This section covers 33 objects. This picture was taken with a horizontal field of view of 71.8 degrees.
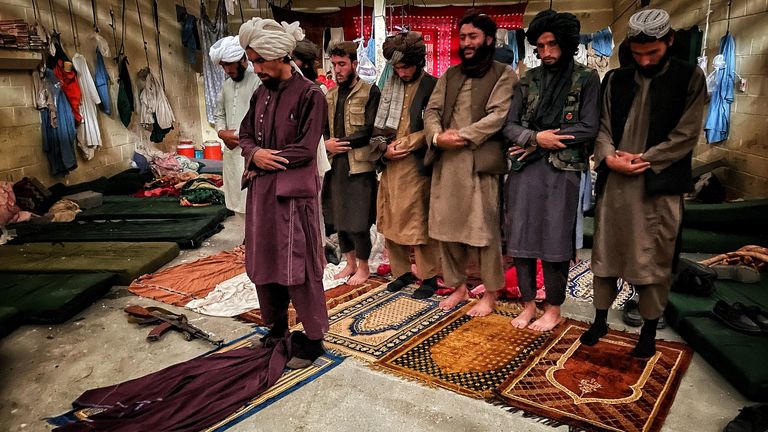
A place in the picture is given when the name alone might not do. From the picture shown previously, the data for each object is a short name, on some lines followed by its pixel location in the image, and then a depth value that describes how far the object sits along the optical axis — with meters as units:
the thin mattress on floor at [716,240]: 4.40
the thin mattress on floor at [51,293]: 3.35
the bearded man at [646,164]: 2.47
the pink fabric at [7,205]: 5.26
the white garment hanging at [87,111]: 6.66
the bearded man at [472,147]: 3.02
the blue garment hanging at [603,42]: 8.47
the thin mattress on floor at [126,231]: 4.98
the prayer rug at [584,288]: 3.63
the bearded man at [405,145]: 3.37
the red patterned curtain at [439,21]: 8.28
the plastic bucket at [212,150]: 9.92
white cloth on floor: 3.54
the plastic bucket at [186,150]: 9.20
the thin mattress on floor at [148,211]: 5.81
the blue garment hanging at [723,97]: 5.55
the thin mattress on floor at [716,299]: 3.06
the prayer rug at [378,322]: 2.96
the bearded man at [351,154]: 3.67
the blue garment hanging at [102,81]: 7.16
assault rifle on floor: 3.10
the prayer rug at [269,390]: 2.32
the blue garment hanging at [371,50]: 7.06
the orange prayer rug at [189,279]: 3.84
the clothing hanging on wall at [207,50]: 9.22
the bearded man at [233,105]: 3.89
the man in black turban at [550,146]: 2.75
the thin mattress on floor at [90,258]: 4.04
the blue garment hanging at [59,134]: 6.18
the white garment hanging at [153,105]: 8.09
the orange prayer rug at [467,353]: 2.60
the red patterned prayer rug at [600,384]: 2.28
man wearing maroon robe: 2.50
